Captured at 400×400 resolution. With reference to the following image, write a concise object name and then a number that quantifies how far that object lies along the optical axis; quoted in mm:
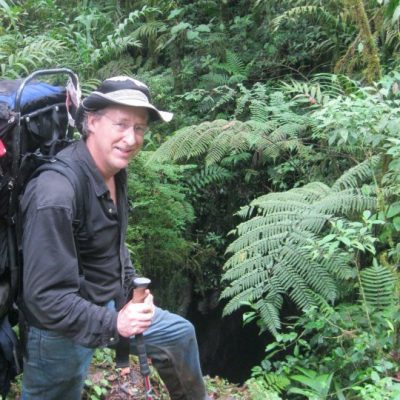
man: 2189
